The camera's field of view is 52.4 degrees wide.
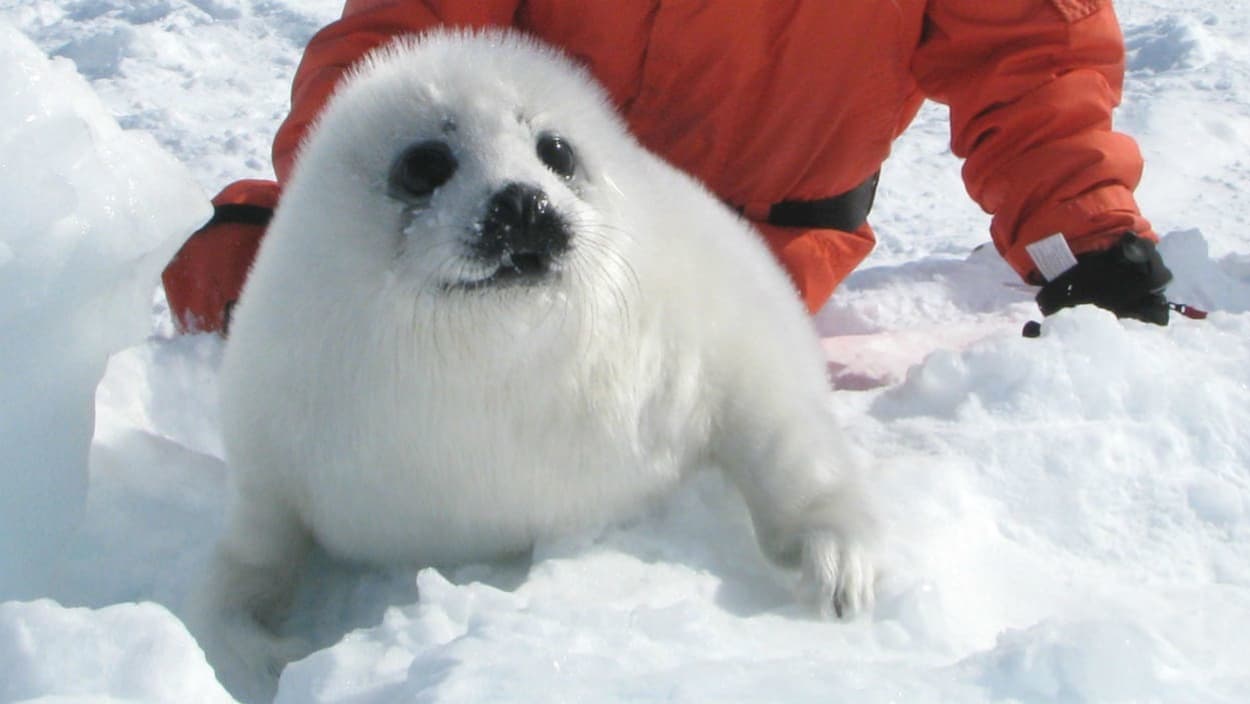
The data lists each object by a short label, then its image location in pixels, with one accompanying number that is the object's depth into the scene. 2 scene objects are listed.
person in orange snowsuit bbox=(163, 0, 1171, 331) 2.61
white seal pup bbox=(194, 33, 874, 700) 1.57
